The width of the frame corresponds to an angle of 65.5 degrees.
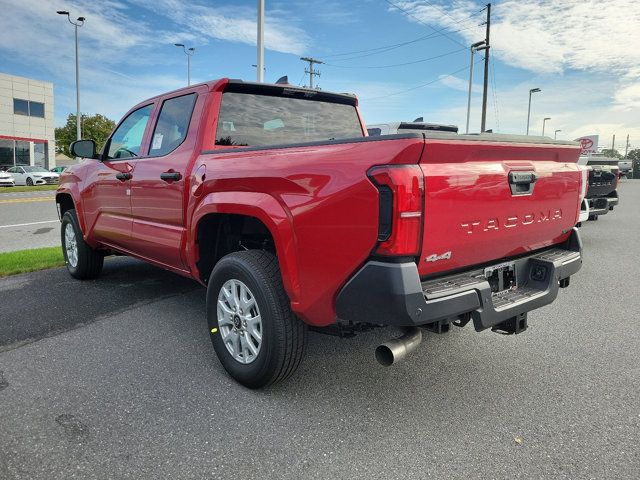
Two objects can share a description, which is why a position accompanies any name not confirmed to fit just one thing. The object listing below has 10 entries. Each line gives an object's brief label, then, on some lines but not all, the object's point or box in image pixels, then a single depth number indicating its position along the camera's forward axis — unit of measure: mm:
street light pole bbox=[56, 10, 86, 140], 32250
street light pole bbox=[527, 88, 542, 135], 53562
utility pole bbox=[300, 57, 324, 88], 49250
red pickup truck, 2336
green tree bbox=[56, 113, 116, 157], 61031
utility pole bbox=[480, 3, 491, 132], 33156
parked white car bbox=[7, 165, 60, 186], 31594
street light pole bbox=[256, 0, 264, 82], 12531
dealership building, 40406
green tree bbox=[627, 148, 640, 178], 73250
